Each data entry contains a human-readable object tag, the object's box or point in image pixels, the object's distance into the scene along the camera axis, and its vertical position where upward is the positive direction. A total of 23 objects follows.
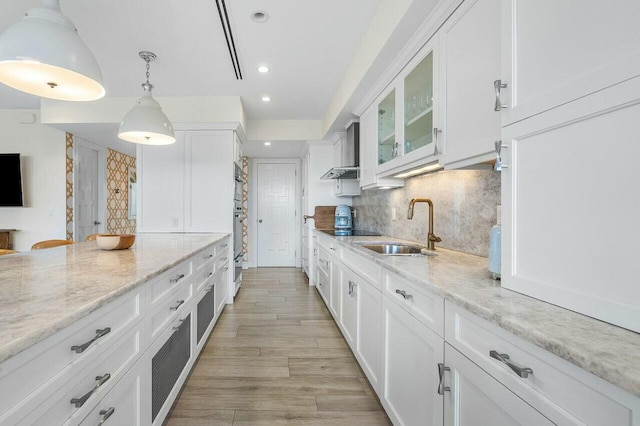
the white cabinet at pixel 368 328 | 1.81 -0.74
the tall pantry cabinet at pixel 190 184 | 3.94 +0.35
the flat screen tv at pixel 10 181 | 4.25 +0.42
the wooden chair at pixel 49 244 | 2.69 -0.28
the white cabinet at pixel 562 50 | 0.68 +0.41
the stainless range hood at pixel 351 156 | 3.66 +0.67
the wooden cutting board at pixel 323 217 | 4.79 -0.07
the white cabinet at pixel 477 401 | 0.75 -0.52
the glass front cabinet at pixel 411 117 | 1.81 +0.66
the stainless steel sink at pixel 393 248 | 2.32 -0.28
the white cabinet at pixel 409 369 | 1.16 -0.68
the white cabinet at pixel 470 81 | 1.29 +0.60
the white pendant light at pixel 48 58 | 1.27 +0.66
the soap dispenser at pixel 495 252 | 1.14 -0.14
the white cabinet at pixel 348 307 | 2.35 -0.76
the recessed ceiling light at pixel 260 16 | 2.24 +1.42
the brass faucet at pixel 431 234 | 2.05 -0.15
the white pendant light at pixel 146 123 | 2.24 +0.64
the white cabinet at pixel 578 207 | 0.67 +0.02
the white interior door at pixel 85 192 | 4.73 +0.31
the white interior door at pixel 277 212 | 6.39 +0.01
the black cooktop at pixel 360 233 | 3.57 -0.25
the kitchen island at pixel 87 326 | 0.70 -0.35
